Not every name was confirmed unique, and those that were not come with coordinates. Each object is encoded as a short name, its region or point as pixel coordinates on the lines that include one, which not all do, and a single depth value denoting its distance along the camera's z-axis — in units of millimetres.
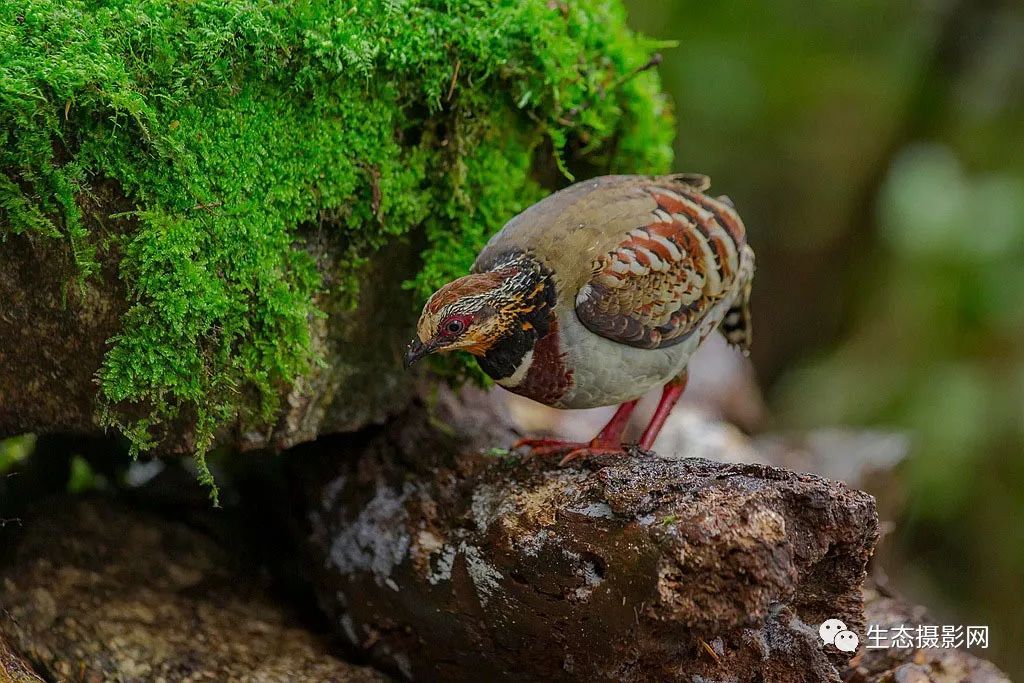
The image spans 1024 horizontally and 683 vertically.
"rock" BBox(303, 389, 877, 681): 4305
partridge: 5535
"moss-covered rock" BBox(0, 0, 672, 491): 4836
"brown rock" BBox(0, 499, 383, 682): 5801
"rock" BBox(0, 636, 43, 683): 4840
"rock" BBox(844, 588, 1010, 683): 6508
